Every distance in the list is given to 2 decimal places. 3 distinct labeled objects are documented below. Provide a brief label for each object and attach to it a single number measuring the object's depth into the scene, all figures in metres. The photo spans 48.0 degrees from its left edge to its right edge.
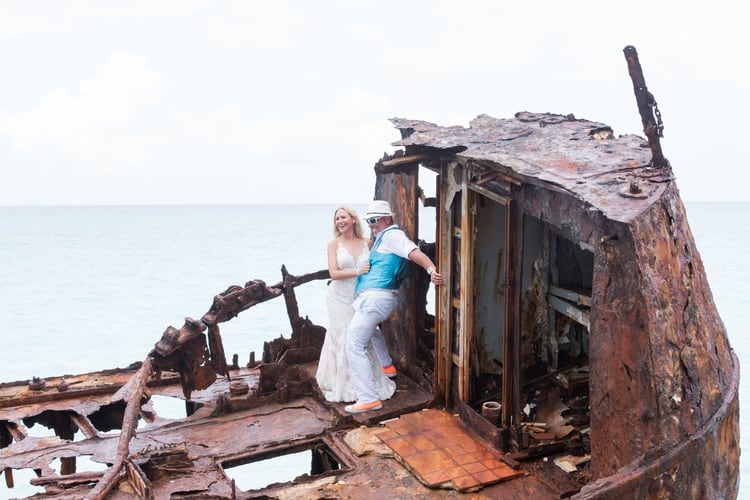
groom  7.86
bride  8.06
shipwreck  5.07
